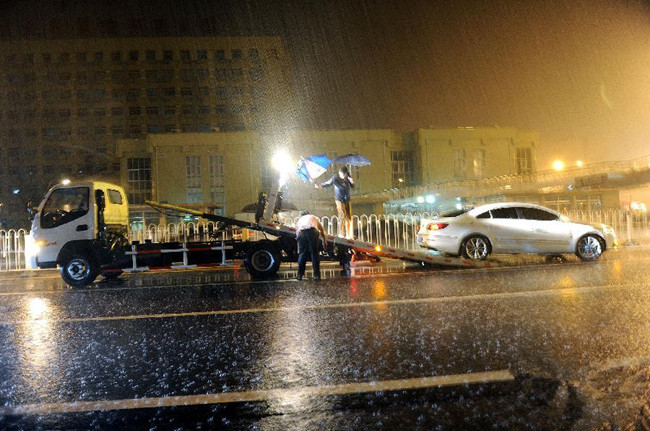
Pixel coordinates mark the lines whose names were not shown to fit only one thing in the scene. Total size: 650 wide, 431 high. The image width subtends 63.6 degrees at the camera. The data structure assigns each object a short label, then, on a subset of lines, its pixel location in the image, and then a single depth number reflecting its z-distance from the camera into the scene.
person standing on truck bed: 13.05
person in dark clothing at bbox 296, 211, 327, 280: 10.63
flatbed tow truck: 11.49
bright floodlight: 12.57
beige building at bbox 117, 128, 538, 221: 39.25
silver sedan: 13.00
